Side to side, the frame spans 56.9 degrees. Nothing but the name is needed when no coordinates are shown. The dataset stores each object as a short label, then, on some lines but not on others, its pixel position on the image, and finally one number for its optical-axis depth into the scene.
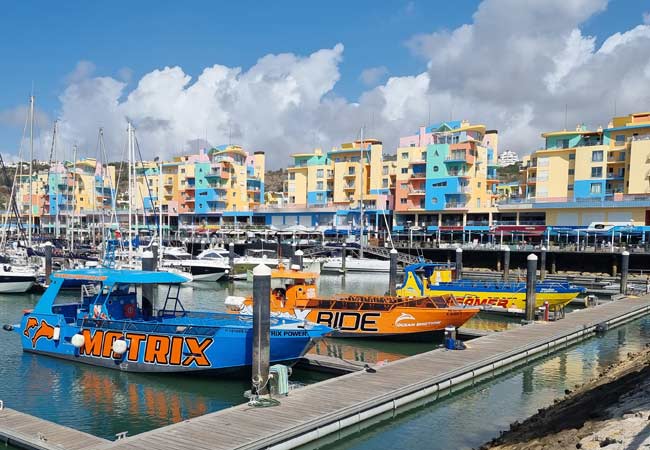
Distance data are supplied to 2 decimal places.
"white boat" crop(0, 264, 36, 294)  38.66
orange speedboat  24.17
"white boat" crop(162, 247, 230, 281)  49.44
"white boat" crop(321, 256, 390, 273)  61.25
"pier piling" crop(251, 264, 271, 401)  14.74
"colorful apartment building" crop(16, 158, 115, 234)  101.44
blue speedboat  17.80
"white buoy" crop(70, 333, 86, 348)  19.28
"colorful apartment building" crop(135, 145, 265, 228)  97.12
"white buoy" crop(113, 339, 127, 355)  18.48
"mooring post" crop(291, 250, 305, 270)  41.51
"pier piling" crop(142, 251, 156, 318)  20.45
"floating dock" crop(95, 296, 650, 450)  11.90
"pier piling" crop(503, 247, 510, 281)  50.59
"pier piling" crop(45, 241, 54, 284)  40.16
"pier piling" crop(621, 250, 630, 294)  40.00
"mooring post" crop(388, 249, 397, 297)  37.17
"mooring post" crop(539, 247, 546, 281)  47.48
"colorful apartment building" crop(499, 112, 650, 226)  66.31
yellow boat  32.06
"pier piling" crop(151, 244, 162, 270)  46.42
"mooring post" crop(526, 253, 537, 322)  29.31
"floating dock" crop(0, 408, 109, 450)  11.64
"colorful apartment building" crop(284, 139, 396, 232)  85.75
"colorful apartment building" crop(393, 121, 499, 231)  77.25
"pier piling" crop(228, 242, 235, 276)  52.66
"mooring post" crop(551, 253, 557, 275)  59.25
